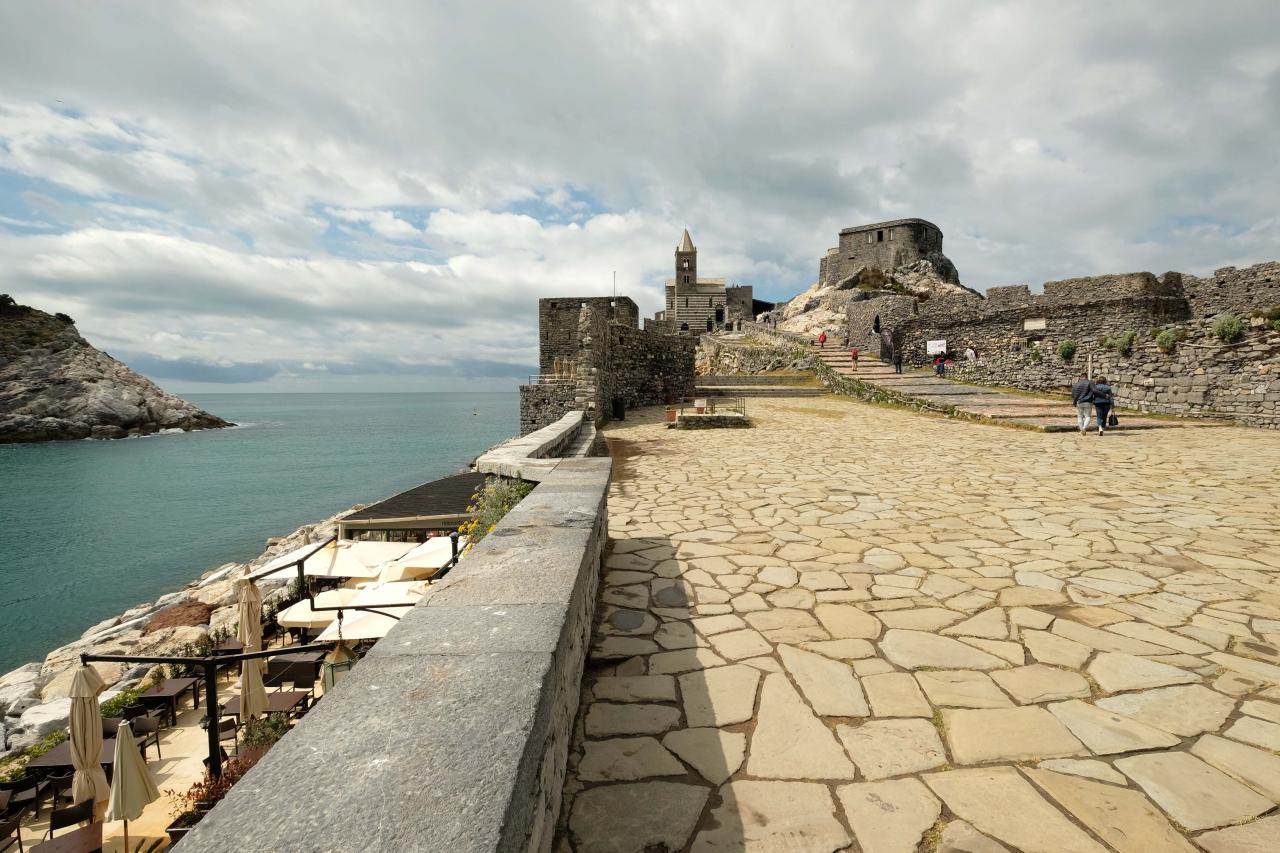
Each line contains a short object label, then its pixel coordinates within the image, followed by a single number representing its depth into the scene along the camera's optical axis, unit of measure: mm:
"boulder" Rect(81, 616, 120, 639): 13716
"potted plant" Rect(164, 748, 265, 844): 4999
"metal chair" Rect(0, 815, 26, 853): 5668
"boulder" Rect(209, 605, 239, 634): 11255
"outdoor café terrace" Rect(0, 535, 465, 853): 4777
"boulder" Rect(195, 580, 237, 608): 13539
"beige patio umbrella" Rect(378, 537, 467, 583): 6441
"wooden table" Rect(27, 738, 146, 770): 6316
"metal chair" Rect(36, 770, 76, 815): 6359
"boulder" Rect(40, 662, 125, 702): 10118
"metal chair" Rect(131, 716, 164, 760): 6934
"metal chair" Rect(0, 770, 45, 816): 6102
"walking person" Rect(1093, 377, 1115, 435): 12797
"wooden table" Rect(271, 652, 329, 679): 7812
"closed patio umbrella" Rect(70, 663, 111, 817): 4645
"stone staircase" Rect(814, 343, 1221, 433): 14461
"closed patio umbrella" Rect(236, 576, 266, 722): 5969
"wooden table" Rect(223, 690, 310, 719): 6926
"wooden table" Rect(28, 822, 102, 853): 4879
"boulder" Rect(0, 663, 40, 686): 11297
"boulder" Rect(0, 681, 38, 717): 10031
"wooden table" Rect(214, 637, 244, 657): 8441
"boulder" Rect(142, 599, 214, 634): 12406
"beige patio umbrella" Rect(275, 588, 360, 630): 6805
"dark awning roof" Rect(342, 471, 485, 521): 9703
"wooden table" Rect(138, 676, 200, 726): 7664
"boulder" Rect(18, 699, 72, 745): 8609
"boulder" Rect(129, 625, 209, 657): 10688
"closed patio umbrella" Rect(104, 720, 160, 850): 4488
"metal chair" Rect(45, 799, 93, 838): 5359
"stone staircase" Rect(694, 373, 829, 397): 24891
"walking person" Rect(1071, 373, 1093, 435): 12930
